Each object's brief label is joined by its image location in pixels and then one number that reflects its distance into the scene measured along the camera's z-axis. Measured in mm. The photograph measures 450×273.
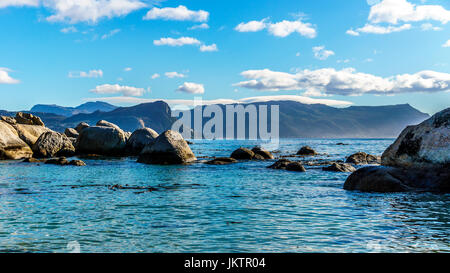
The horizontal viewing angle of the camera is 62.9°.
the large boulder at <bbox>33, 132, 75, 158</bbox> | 34406
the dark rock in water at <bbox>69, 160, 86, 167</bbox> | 26831
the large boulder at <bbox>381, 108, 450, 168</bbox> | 14320
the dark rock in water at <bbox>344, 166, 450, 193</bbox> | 14102
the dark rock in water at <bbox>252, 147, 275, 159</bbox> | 36997
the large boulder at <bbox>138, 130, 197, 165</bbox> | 29078
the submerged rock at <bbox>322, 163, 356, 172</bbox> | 24188
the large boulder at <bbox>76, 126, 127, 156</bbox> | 37656
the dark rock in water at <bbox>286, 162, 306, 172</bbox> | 24741
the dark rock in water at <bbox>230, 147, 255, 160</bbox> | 35938
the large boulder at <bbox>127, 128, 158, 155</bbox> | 37625
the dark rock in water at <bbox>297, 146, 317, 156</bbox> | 46559
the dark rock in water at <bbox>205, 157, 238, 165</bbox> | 30358
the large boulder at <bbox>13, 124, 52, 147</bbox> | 35812
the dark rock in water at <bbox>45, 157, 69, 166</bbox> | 27283
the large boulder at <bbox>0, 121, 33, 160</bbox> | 30703
